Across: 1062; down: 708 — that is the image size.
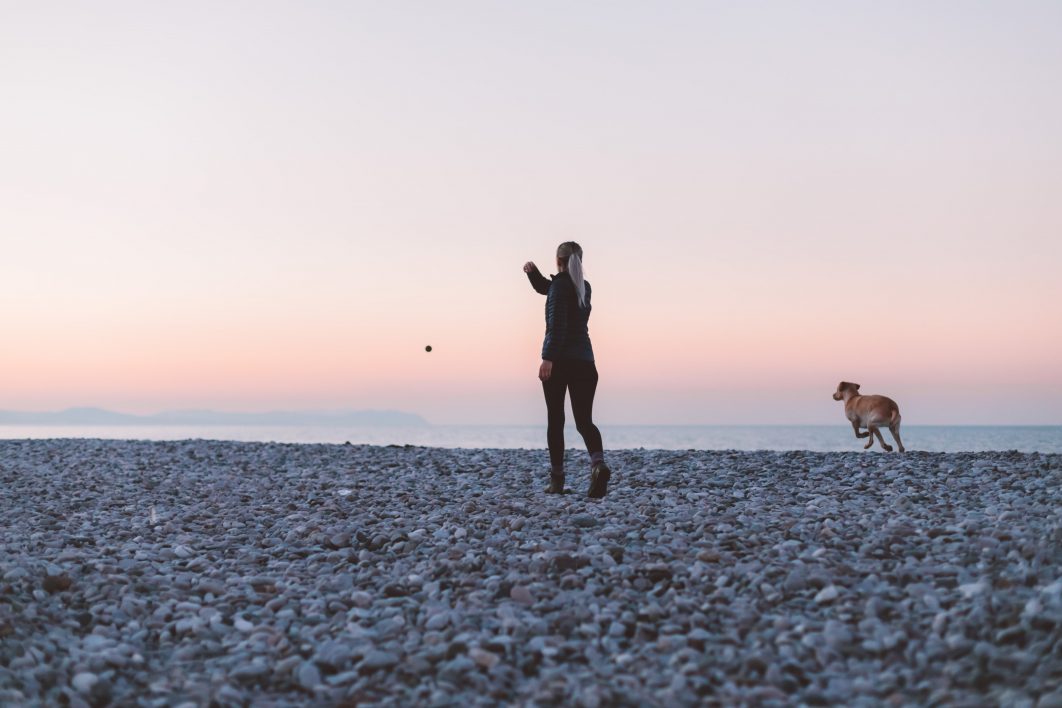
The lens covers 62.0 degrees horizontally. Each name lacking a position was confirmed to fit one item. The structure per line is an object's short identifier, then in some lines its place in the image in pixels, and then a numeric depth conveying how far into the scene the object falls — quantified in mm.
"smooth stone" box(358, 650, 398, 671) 5340
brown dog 16500
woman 9984
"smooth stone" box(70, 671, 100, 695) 5309
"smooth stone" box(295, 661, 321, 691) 5215
